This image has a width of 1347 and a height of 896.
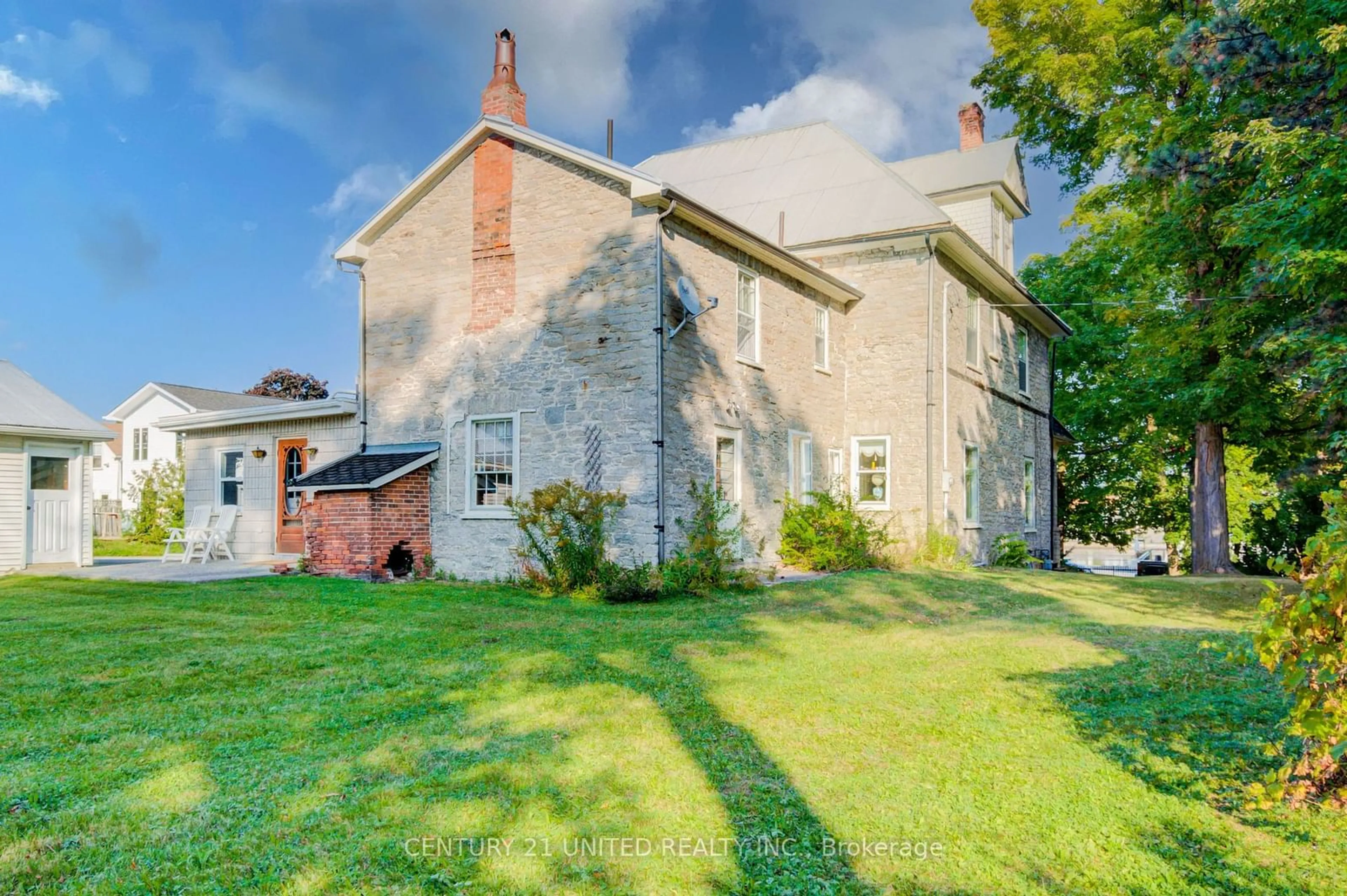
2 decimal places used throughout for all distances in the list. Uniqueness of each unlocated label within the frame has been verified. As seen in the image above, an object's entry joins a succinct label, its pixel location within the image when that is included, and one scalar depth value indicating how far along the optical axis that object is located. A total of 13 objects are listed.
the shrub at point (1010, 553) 17.50
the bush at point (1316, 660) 3.12
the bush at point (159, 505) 22.02
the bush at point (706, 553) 10.97
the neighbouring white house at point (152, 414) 34.06
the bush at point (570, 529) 11.05
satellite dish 11.45
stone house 11.64
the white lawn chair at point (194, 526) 14.66
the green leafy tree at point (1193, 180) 10.19
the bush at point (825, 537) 13.77
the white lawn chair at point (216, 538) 14.80
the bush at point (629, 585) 10.55
